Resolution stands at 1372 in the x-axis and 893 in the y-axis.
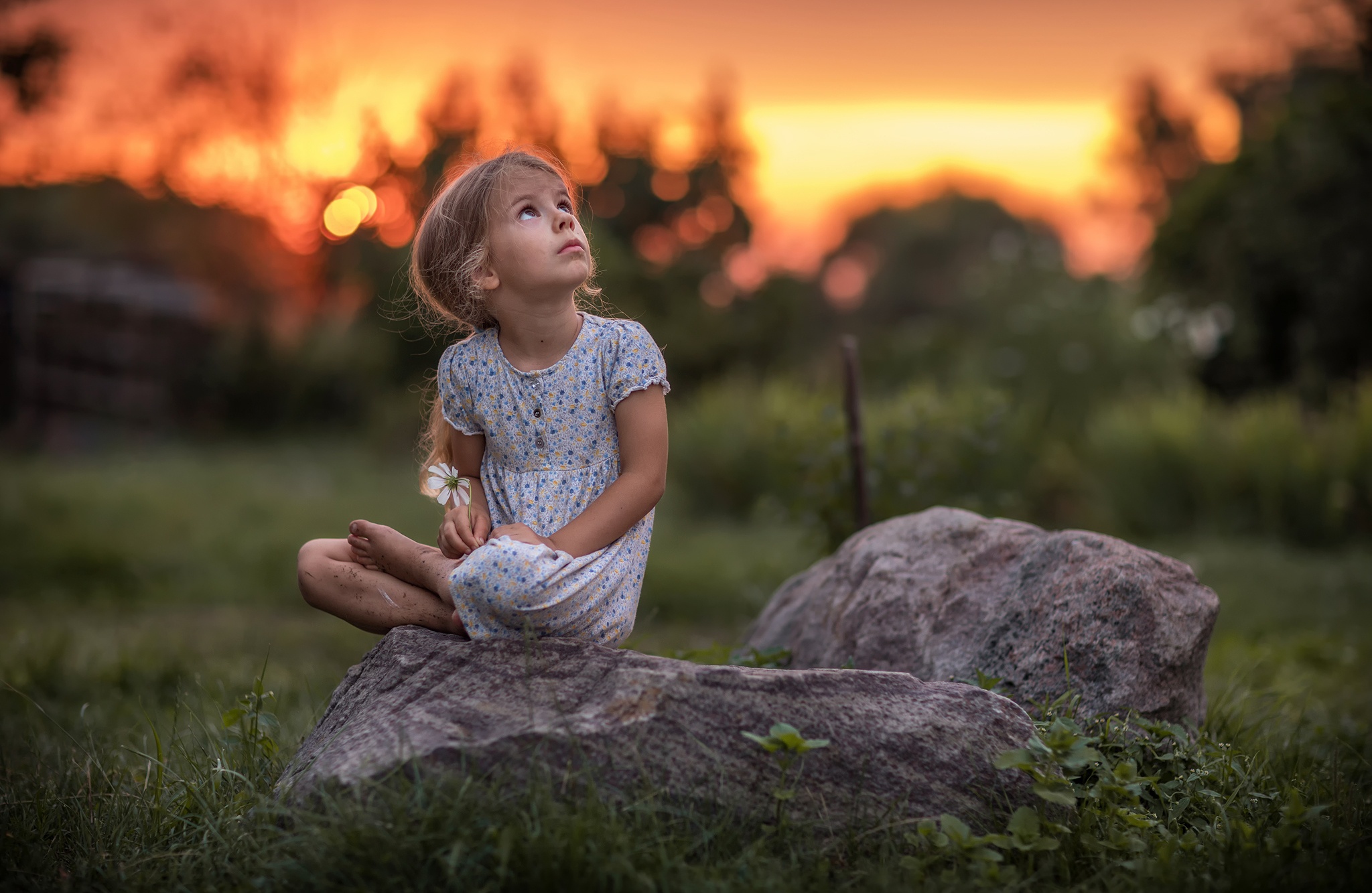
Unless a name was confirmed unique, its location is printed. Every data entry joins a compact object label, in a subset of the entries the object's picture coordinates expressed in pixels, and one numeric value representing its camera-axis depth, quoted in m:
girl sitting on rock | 2.75
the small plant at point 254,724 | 2.87
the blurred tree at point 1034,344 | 12.30
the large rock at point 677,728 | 2.38
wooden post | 4.45
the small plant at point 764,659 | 3.49
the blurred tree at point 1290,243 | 10.99
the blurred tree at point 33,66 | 8.58
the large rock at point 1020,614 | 3.05
